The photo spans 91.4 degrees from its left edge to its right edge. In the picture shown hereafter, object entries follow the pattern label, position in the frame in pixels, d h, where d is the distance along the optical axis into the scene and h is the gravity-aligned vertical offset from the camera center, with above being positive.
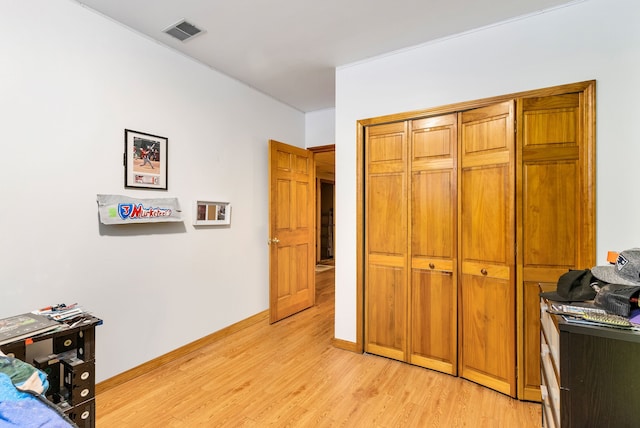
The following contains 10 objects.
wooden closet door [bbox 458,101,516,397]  2.14 -0.25
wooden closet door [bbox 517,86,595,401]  1.96 +0.08
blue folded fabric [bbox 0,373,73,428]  0.85 -0.57
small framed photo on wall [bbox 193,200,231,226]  2.92 +0.00
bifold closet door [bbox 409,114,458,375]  2.41 -0.25
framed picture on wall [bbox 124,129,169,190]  2.38 +0.42
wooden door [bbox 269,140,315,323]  3.60 -0.22
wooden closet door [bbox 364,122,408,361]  2.63 -0.23
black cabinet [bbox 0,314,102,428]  1.66 -0.86
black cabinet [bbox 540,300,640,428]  1.06 -0.57
